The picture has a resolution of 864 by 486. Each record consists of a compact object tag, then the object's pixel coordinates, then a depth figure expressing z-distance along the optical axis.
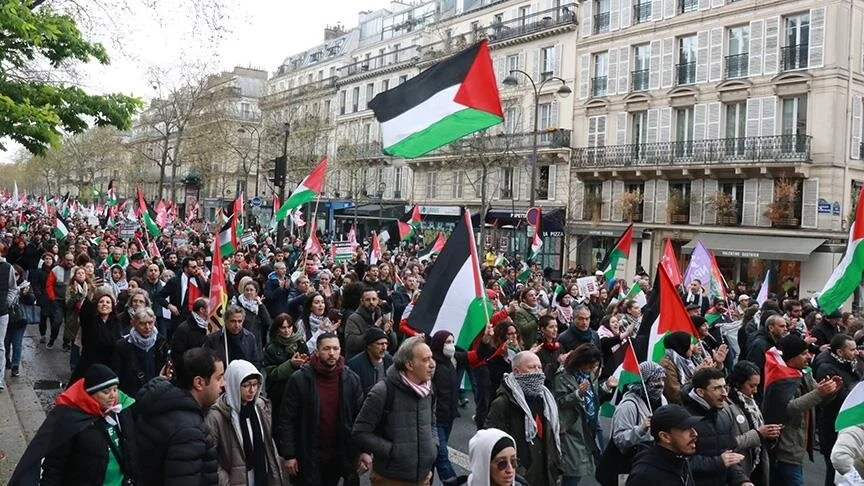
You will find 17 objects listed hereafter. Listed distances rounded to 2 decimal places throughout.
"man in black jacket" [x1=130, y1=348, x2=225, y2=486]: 3.83
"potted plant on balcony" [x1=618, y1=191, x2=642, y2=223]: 31.52
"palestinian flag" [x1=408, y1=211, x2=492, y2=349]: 6.18
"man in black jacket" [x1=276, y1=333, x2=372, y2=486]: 5.14
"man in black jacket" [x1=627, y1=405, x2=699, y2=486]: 3.98
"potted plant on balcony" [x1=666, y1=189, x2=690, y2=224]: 30.14
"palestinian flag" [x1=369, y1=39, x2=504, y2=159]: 6.50
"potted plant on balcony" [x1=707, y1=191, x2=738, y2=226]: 28.31
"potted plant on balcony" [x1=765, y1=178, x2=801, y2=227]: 26.36
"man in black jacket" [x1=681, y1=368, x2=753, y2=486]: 4.48
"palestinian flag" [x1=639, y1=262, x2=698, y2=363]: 6.89
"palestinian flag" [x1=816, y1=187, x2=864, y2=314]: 7.77
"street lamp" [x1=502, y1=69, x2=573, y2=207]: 21.99
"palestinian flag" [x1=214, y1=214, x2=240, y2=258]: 13.80
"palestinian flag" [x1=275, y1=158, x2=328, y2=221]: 15.28
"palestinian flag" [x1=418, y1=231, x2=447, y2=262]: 20.62
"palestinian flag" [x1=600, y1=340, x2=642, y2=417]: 5.95
